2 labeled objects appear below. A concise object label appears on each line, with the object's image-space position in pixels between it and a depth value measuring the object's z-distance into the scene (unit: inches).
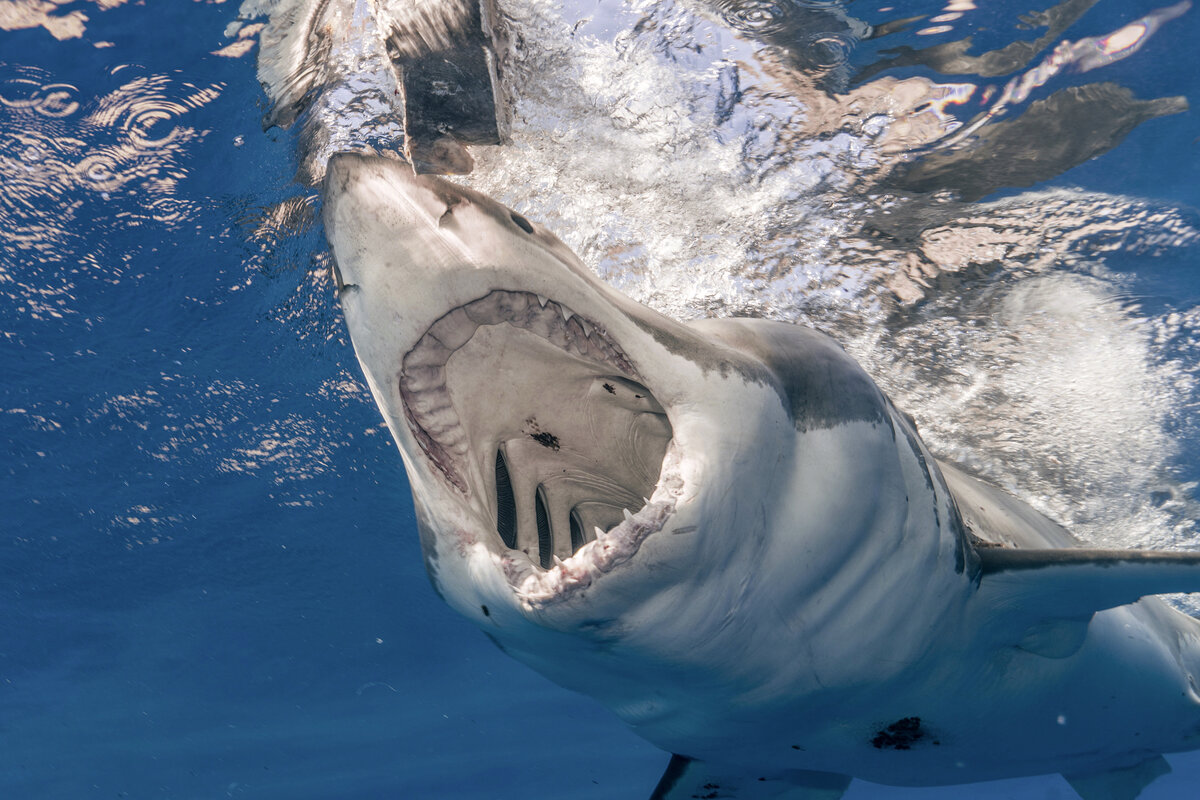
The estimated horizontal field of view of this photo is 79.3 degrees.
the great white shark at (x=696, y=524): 73.9
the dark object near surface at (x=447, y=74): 150.2
